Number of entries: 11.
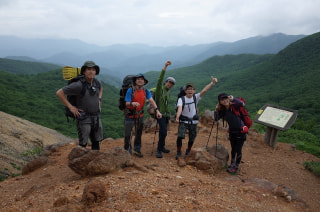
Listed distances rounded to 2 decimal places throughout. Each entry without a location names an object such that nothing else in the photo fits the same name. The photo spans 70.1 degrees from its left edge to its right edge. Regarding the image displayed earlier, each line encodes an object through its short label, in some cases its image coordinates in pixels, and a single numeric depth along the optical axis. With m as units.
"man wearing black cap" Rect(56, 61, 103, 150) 4.42
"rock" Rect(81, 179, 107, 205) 3.22
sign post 7.59
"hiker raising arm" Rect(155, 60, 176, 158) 5.79
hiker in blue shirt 5.27
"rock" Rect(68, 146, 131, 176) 4.22
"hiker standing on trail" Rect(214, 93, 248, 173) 5.36
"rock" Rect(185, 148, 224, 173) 5.48
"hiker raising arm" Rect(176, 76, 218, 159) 5.51
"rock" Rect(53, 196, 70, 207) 3.20
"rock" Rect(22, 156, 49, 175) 5.83
